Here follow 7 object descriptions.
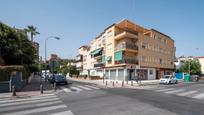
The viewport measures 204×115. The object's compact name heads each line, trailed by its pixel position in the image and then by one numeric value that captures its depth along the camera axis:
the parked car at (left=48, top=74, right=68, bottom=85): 19.17
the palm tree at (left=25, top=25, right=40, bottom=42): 41.30
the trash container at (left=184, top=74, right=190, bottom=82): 28.80
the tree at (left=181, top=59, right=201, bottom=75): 38.90
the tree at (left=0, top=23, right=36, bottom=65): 18.33
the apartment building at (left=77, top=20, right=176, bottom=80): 26.61
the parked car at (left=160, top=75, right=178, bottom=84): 21.02
